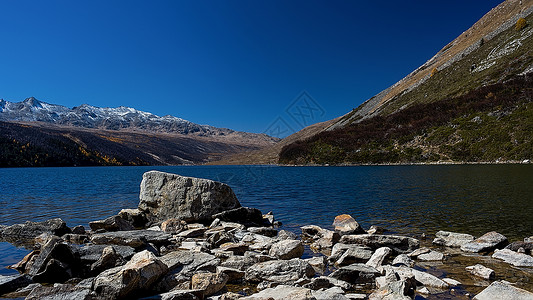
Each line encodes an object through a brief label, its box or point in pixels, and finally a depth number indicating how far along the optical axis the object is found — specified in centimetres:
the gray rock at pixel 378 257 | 1062
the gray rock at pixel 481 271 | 932
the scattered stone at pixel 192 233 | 1673
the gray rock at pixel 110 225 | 1803
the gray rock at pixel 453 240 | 1348
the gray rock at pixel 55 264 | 969
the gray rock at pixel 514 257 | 1030
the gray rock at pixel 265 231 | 1738
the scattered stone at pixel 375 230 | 1609
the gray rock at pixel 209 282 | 846
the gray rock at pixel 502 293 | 731
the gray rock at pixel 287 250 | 1196
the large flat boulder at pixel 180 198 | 2036
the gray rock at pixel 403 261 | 1086
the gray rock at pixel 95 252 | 1041
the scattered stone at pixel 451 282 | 893
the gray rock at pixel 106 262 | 980
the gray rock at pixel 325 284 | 870
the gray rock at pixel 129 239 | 1229
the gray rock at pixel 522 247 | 1180
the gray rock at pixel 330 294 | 731
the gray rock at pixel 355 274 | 942
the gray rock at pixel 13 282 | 875
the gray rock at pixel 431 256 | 1155
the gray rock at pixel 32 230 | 1617
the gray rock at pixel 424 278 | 875
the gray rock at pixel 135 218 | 2073
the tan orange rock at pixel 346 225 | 1567
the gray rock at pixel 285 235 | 1606
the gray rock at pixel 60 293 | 719
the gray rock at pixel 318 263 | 1082
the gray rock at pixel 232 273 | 977
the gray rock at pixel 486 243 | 1238
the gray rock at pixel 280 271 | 955
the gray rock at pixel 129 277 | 759
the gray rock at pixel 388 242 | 1285
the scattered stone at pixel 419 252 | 1194
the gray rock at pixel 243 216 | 2045
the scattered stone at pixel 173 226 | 1819
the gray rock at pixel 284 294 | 704
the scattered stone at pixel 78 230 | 1684
